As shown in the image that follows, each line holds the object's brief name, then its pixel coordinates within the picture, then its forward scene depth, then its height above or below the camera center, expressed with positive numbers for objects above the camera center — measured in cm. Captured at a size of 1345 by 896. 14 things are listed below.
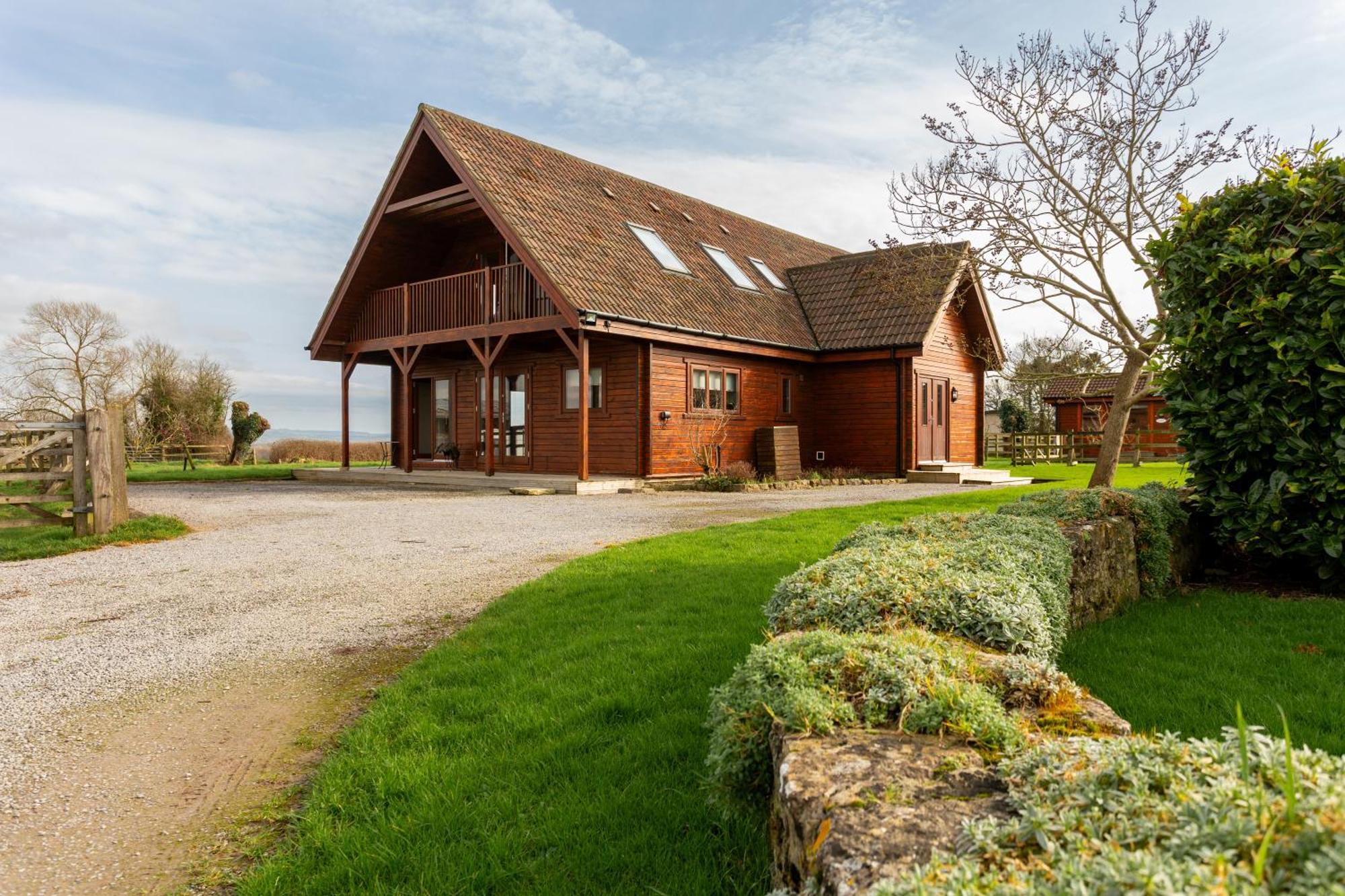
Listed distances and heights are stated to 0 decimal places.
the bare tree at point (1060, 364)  1309 +123
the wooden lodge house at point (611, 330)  1644 +243
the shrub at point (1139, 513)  546 -59
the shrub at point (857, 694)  202 -73
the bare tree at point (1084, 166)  1123 +405
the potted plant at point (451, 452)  1970 -42
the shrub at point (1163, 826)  105 -61
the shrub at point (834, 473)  1818 -100
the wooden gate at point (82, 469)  885 -36
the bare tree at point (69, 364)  3362 +340
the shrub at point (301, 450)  3625 -63
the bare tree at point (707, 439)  1728 -13
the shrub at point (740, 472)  1642 -85
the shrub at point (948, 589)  296 -67
